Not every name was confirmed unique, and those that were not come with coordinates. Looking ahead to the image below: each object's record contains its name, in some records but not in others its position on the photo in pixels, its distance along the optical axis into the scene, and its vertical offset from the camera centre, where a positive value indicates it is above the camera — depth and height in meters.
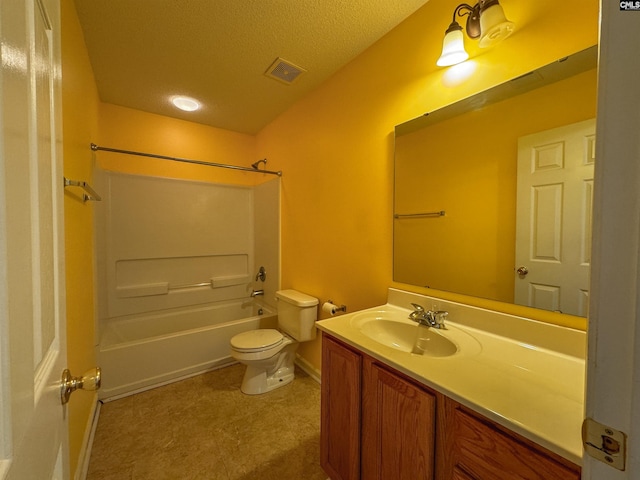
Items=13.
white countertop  0.62 -0.45
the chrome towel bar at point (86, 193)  1.04 +0.22
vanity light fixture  1.02 +0.86
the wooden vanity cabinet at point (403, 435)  0.65 -0.64
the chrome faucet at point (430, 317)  1.22 -0.41
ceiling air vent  1.84 +1.22
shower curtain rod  1.95 +0.65
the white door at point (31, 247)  0.32 -0.03
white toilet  1.94 -0.88
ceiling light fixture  2.34 +1.23
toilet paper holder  1.86 -0.55
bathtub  1.98 -0.99
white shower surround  2.14 -0.42
